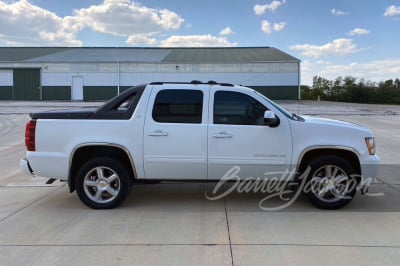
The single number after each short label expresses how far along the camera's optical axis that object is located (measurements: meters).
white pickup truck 6.09
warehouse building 45.19
